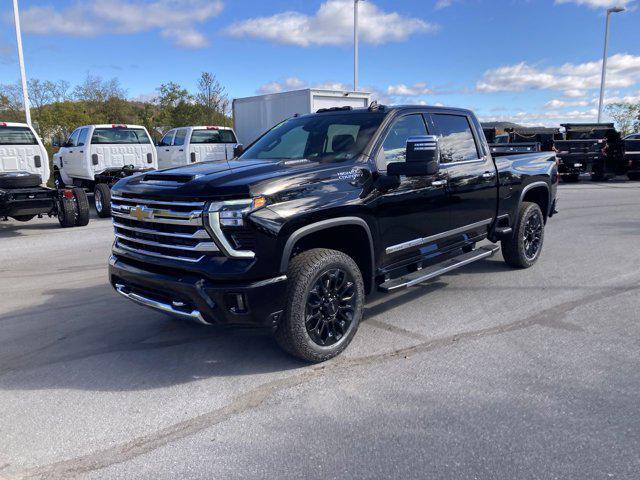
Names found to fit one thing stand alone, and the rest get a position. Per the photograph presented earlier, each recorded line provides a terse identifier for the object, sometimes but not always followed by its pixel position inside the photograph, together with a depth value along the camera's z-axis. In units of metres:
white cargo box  16.59
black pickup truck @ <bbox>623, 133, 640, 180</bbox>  19.36
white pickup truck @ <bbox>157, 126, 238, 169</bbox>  15.64
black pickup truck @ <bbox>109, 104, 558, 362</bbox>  3.54
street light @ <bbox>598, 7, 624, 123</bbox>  28.91
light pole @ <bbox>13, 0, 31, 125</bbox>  18.09
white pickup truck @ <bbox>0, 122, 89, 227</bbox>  9.54
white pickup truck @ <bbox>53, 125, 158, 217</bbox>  12.70
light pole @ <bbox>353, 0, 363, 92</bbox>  25.81
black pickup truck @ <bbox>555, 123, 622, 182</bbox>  18.92
